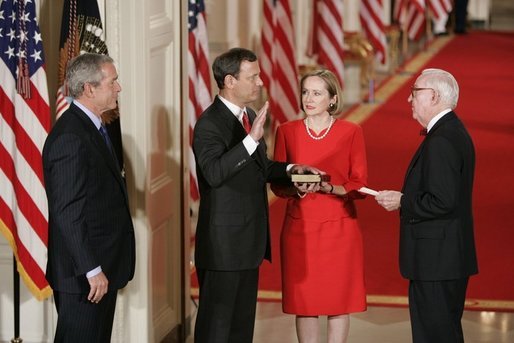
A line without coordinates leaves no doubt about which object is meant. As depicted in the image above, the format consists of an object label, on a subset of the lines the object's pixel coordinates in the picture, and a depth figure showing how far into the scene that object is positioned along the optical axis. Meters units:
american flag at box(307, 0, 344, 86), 30.96
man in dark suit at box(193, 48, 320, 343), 12.15
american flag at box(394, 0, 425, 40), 40.18
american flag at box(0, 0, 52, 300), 12.99
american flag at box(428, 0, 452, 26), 40.06
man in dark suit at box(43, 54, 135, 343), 10.85
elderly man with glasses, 11.49
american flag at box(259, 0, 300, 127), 27.35
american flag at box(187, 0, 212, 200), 19.89
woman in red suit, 13.17
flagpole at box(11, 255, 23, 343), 13.74
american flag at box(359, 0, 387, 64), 34.70
